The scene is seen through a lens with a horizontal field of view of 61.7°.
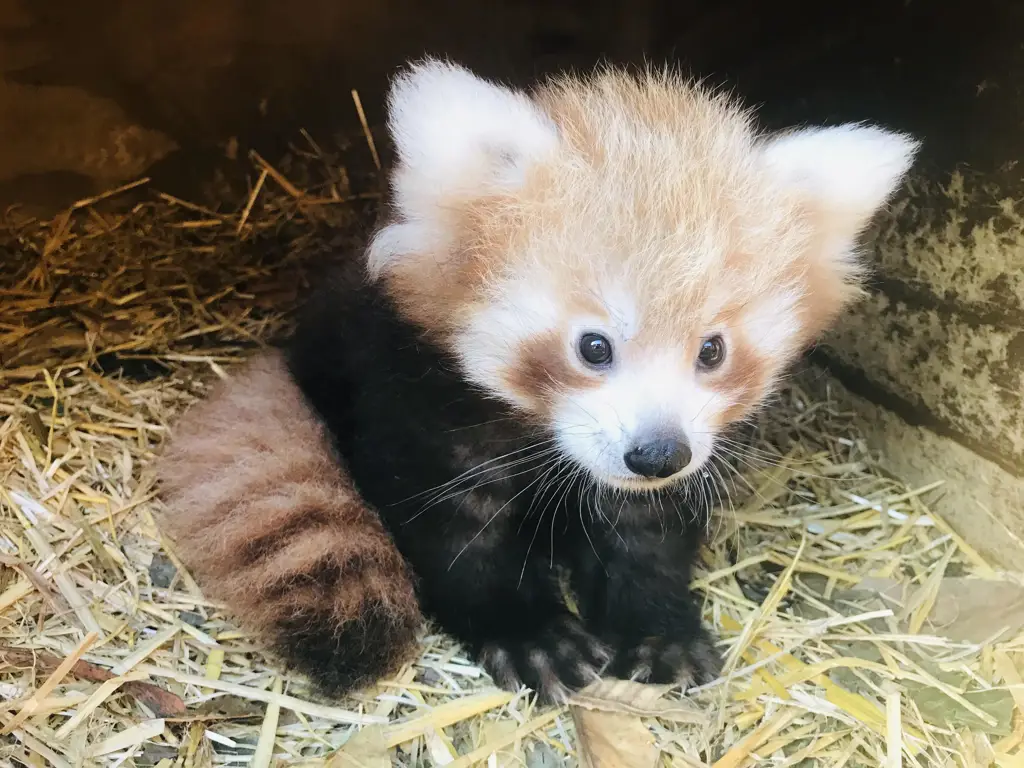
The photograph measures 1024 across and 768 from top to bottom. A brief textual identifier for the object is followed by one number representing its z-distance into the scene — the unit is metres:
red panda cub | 0.23
